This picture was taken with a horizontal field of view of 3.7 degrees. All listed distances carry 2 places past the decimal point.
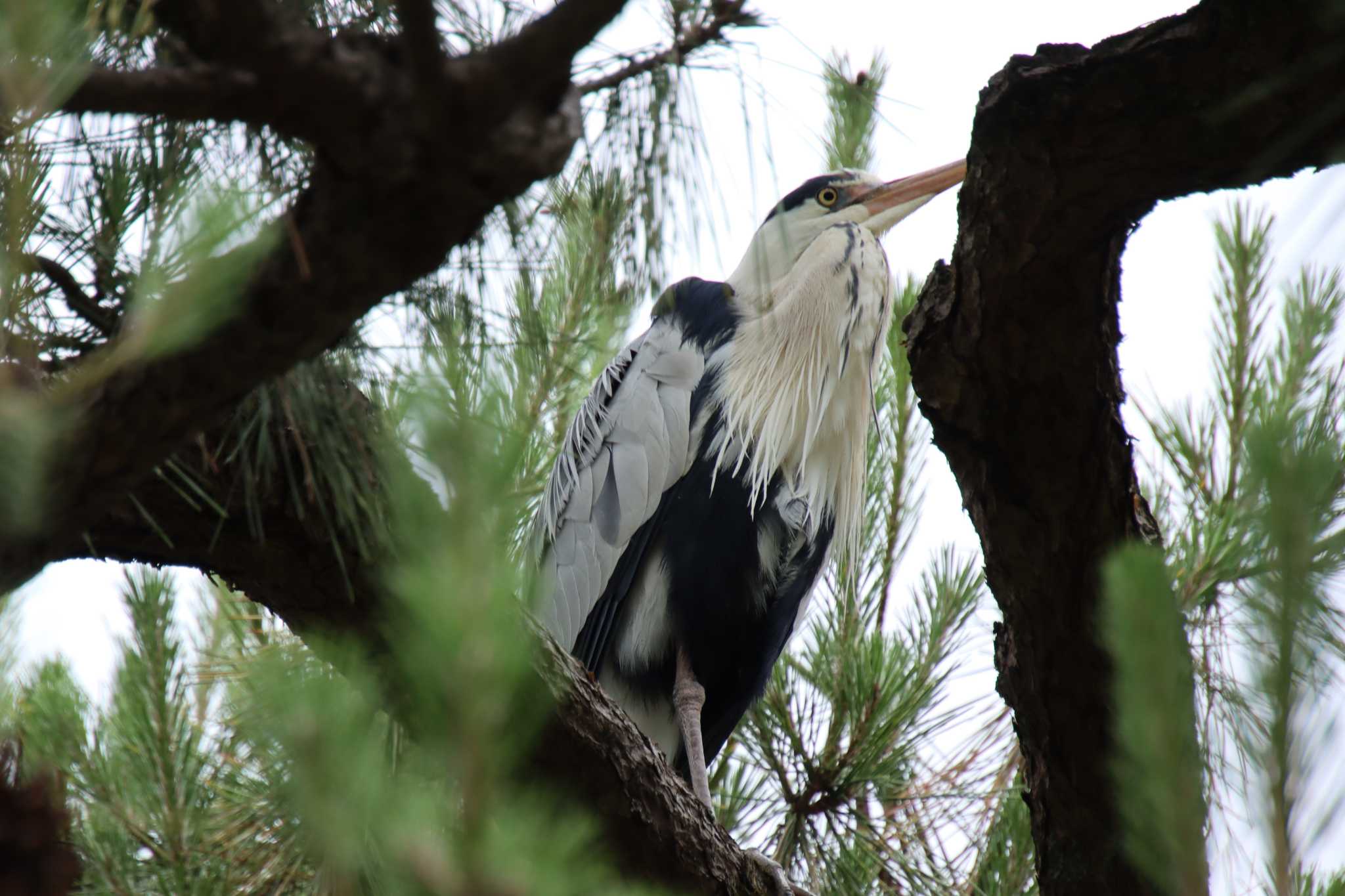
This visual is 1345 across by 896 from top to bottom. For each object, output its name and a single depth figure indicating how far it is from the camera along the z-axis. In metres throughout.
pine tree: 9.44
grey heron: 22.24
